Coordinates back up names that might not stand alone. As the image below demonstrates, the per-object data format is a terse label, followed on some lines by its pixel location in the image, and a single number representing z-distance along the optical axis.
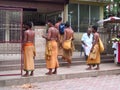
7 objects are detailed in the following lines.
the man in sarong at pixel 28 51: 12.32
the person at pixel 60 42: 15.11
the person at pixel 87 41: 16.00
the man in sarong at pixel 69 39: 14.65
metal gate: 11.94
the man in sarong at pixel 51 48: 12.70
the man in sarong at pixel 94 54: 14.09
